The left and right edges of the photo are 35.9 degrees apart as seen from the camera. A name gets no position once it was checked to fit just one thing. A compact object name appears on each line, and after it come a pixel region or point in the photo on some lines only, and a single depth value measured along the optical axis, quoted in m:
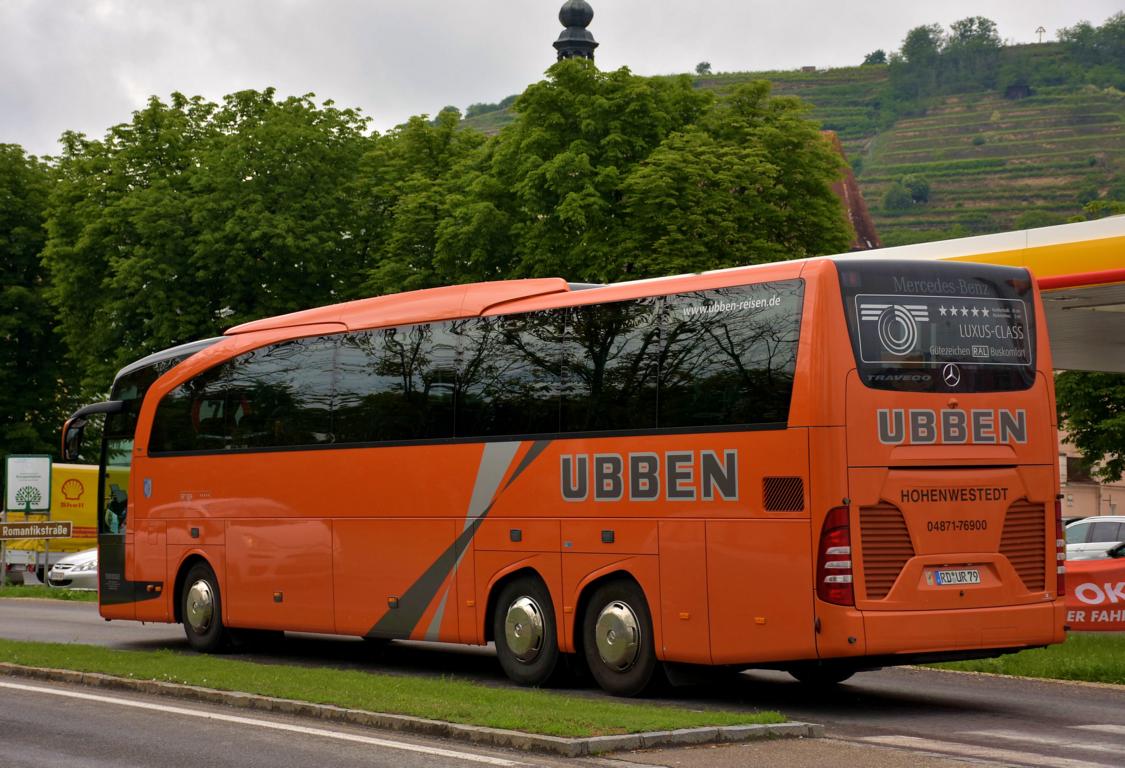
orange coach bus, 13.05
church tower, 75.19
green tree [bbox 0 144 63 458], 54.53
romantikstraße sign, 34.94
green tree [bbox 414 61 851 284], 41.25
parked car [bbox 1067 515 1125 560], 30.08
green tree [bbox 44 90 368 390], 45.62
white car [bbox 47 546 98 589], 38.62
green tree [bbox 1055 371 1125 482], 46.38
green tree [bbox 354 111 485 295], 44.88
